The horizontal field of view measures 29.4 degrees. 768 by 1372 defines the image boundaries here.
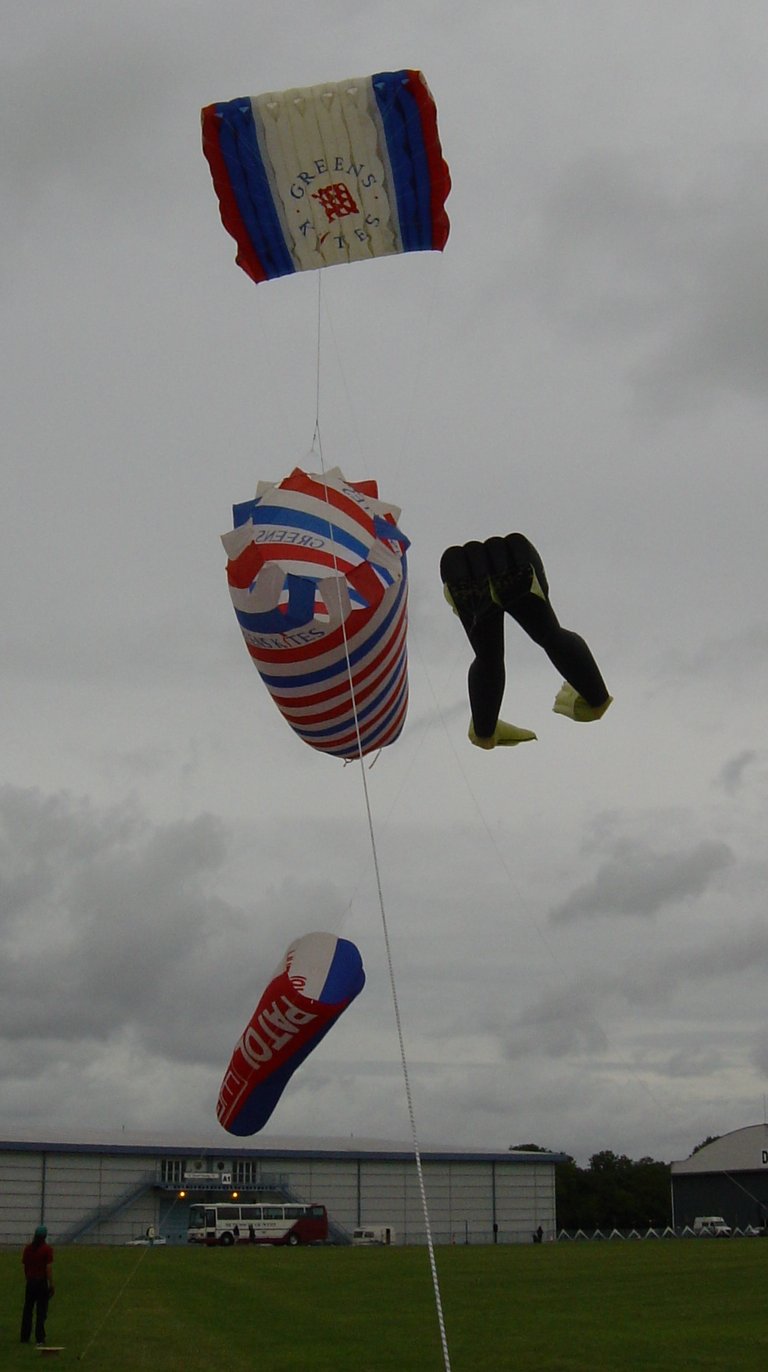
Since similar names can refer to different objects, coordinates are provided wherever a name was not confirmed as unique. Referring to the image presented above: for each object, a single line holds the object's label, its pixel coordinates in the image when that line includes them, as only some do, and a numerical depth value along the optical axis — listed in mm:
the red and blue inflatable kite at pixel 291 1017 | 13016
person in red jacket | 16500
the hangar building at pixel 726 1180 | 59531
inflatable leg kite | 11945
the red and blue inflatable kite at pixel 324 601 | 14406
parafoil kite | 14641
